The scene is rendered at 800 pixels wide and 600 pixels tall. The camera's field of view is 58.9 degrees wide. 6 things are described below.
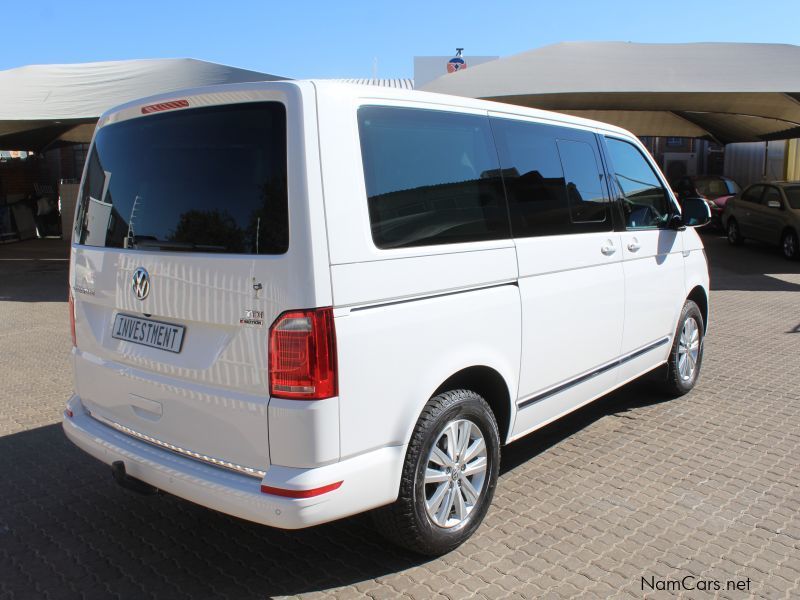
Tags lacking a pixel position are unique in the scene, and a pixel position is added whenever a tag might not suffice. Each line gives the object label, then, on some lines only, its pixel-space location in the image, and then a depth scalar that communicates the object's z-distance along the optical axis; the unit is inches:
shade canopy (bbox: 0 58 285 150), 551.5
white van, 102.6
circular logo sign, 1617.9
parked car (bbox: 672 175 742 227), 859.4
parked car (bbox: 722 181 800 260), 619.2
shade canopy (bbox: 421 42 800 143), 554.9
